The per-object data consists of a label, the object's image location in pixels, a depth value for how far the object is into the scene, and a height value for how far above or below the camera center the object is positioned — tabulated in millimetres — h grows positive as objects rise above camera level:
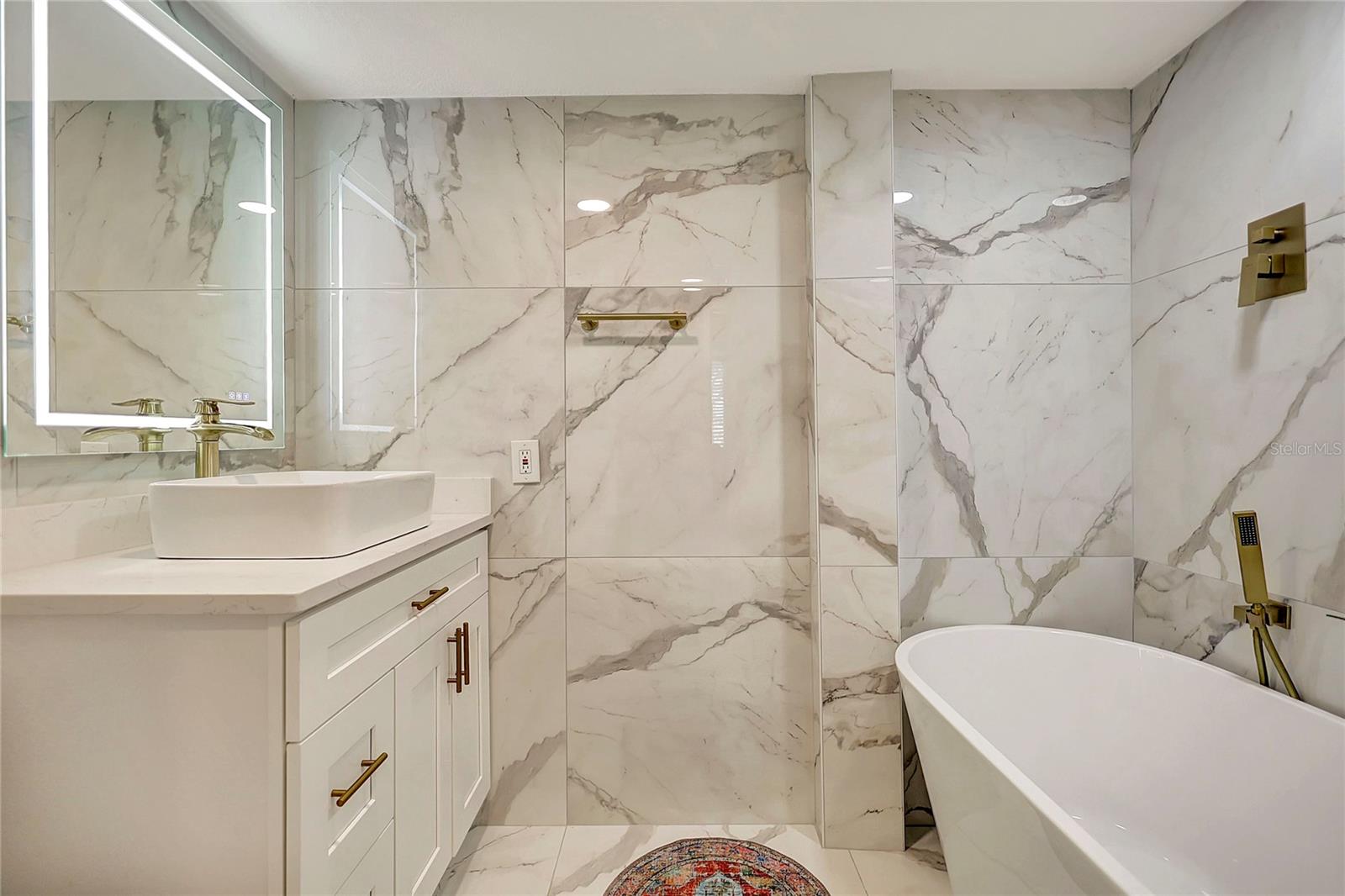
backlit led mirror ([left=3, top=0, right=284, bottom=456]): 1188 +475
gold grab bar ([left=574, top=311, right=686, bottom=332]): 1960 +374
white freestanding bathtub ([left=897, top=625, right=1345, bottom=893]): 1160 -717
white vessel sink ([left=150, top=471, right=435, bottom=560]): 1183 -132
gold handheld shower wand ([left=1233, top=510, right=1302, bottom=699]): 1487 -363
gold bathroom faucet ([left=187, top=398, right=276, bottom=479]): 1451 +35
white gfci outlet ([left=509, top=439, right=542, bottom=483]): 2025 -51
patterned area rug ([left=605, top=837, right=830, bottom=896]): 1723 -1173
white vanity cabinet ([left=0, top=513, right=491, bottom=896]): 956 -427
